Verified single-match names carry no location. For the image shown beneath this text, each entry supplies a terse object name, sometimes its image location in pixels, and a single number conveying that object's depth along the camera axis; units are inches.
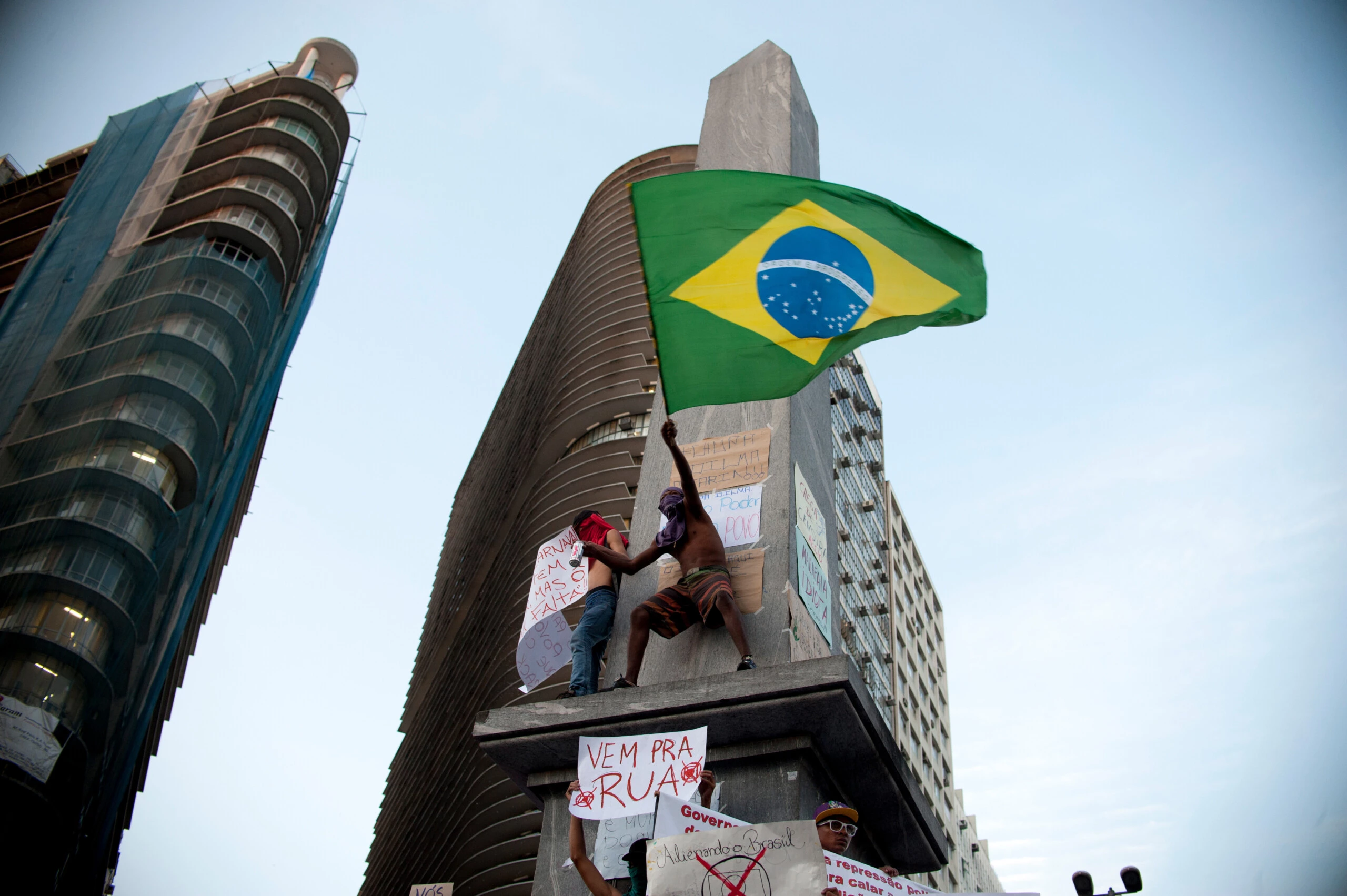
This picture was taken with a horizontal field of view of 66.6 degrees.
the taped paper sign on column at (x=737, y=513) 230.8
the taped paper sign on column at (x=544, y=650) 240.2
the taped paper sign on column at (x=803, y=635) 209.9
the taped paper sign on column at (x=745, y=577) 216.2
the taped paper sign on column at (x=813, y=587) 227.3
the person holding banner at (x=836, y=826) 163.9
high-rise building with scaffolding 1011.9
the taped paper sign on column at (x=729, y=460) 247.6
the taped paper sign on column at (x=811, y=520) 241.0
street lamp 398.3
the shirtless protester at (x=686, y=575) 209.0
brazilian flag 227.3
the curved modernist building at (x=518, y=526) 976.3
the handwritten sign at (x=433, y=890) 653.9
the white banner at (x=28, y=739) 1105.4
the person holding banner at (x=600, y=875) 158.9
